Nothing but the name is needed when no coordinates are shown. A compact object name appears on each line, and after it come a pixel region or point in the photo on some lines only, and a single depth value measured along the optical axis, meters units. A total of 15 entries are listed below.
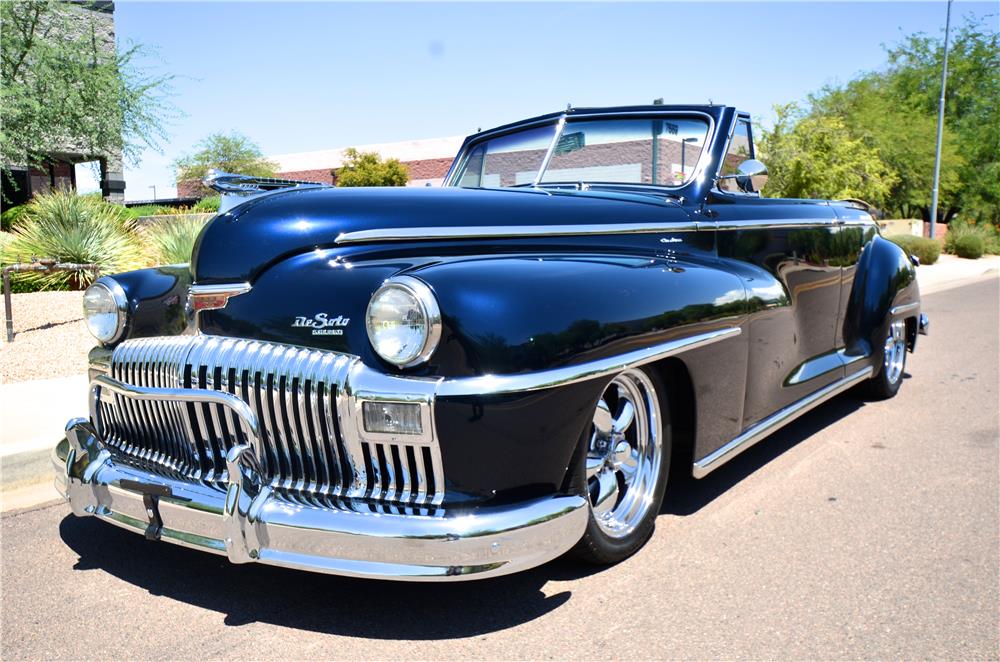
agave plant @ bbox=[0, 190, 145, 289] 9.53
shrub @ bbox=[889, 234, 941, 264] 21.32
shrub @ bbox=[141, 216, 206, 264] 9.21
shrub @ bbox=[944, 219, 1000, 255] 25.80
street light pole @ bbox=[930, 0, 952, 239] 22.73
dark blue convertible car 2.37
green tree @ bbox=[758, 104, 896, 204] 22.27
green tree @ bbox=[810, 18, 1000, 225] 30.38
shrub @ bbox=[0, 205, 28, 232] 16.55
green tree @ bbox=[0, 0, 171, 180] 11.97
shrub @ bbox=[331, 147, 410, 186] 34.25
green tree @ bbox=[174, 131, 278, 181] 39.75
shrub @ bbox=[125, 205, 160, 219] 21.95
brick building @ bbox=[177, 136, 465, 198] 37.47
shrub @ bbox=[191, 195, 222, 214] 14.88
